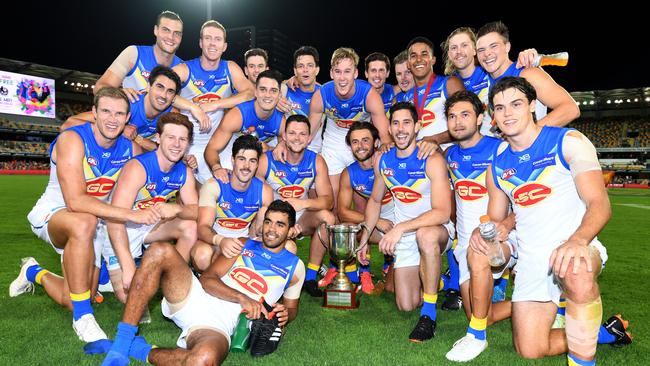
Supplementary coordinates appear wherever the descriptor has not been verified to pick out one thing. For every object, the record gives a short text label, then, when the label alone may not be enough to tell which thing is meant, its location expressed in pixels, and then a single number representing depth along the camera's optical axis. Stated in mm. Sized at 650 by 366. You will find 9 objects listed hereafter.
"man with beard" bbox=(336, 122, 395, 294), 5504
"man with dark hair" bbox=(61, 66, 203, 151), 4953
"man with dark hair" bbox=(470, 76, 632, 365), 3324
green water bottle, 3504
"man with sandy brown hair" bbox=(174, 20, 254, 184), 5973
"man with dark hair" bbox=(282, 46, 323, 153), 6262
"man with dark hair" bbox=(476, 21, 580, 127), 4176
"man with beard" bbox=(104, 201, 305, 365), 3154
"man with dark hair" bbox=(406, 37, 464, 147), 5680
